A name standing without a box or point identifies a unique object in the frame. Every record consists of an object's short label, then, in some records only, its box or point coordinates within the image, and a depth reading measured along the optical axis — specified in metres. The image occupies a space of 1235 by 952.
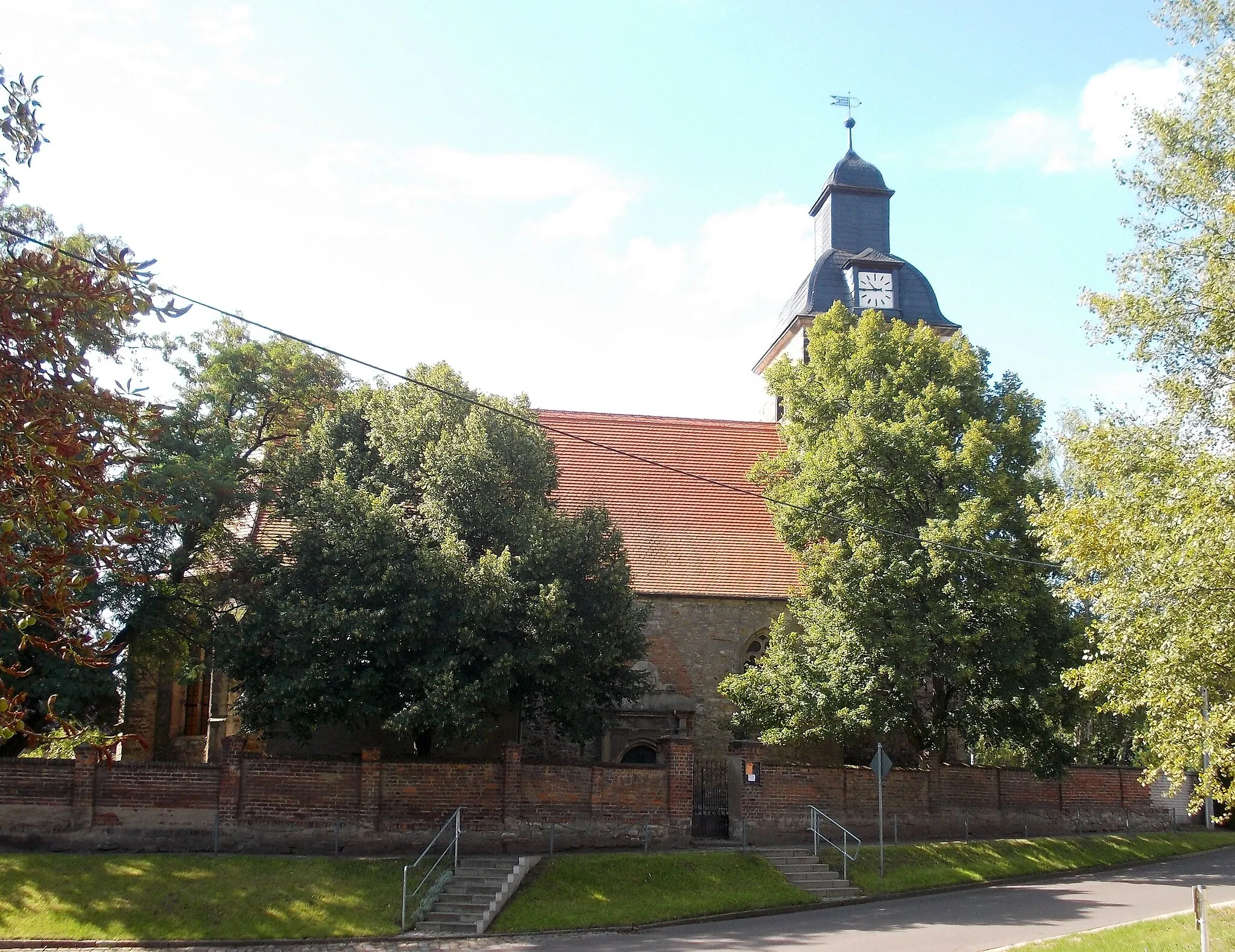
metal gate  22.28
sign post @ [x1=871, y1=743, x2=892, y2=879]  20.64
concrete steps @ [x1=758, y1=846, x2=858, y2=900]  19.56
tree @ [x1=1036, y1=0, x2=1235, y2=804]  12.27
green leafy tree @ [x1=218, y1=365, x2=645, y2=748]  18.58
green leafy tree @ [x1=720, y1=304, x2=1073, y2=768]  21.64
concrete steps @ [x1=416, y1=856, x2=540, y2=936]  16.73
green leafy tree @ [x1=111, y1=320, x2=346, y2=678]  20.05
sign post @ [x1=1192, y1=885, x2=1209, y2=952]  11.14
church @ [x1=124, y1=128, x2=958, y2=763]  25.16
